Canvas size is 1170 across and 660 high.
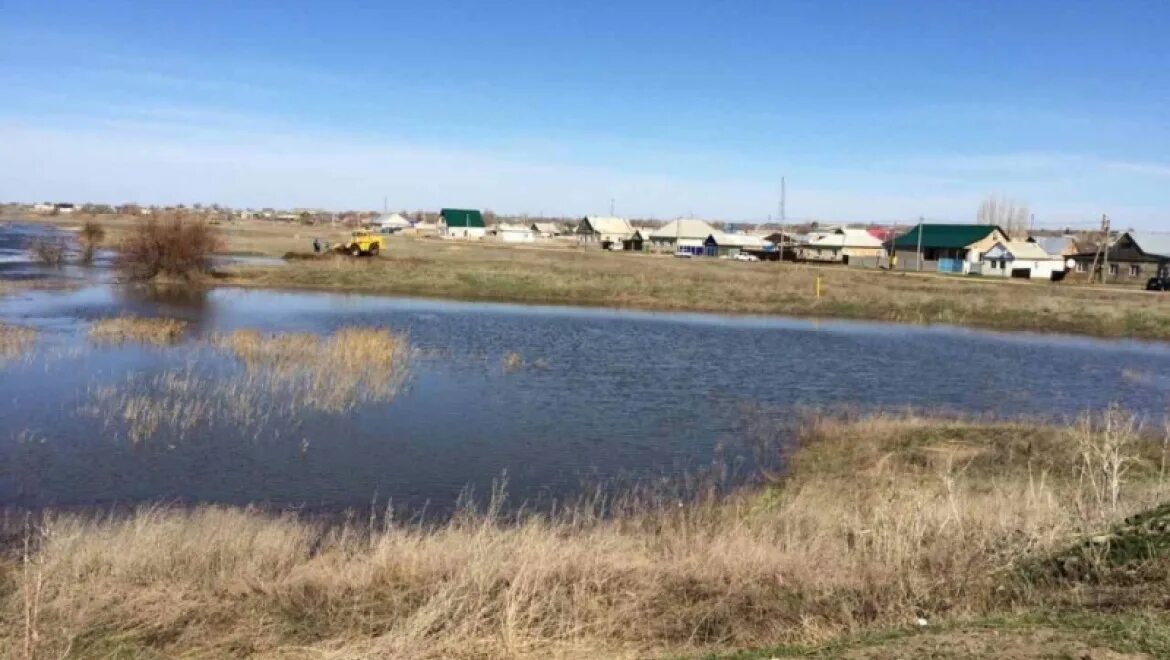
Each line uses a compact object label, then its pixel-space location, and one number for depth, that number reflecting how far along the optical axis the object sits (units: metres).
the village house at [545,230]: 148.62
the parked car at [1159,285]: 65.88
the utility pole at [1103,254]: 75.75
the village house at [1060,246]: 92.68
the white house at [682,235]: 119.00
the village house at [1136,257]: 76.50
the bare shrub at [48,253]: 58.06
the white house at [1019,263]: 81.19
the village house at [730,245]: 110.19
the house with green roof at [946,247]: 86.50
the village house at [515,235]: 127.81
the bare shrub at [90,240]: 60.37
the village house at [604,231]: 125.62
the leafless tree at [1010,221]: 163.88
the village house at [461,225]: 138.88
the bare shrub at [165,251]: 49.22
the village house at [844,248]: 103.31
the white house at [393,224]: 158.86
